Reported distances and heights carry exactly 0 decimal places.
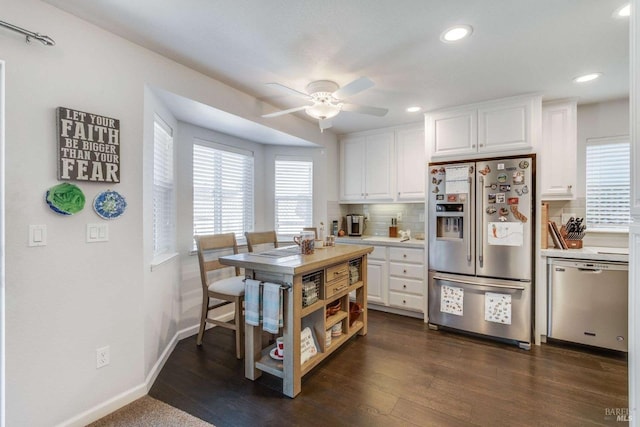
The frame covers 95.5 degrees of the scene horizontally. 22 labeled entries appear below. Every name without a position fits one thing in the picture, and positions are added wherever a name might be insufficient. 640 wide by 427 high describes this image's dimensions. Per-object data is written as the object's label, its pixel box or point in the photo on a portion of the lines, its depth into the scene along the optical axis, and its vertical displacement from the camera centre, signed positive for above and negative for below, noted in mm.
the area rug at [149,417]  1807 -1311
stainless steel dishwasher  2582 -829
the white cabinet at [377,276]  3752 -830
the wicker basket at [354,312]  3041 -1045
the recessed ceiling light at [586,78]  2506 +1184
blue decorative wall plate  1857 +55
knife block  2961 -303
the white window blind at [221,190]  3260 +279
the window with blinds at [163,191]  2545 +209
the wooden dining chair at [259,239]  3341 -319
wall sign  1698 +407
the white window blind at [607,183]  3074 +312
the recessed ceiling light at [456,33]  1838 +1167
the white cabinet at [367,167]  4059 +664
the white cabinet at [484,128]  2902 +906
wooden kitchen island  2061 -689
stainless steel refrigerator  2850 -353
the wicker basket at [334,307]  2693 -899
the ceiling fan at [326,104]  2424 +915
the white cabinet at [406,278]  3510 -814
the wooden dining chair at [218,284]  2631 -706
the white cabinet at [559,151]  2988 +642
